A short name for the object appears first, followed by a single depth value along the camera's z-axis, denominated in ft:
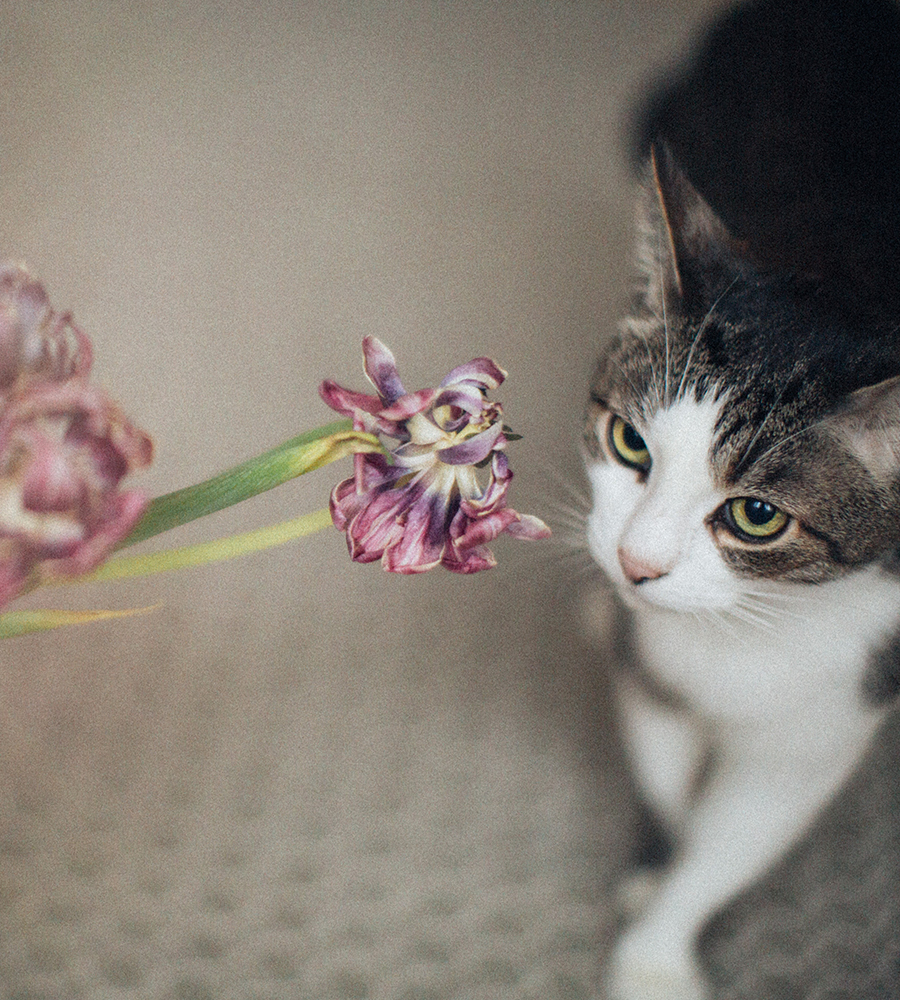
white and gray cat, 1.35
